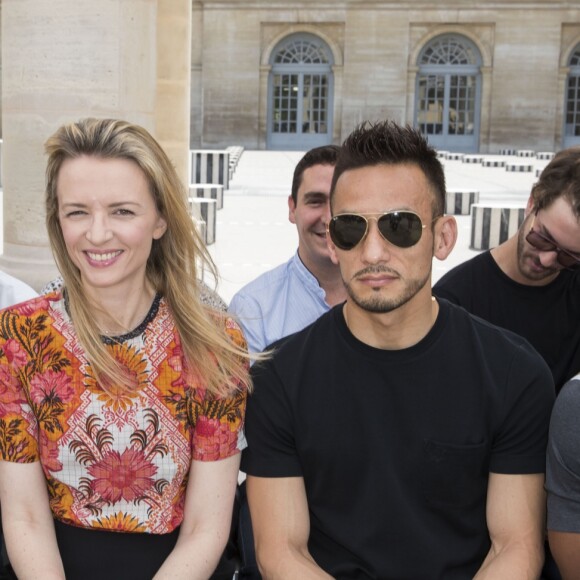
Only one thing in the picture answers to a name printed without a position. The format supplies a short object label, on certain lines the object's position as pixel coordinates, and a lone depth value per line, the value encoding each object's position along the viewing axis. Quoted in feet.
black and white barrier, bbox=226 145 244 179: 71.55
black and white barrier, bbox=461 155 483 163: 90.89
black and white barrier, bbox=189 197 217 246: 36.29
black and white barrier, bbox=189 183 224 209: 44.45
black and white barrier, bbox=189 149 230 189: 58.70
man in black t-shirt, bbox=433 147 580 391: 10.27
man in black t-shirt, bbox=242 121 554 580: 7.83
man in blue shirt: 11.28
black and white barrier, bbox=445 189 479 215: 48.06
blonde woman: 7.99
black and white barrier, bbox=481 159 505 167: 85.46
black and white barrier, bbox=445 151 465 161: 95.19
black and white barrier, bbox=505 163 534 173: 79.20
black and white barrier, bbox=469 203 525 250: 37.06
